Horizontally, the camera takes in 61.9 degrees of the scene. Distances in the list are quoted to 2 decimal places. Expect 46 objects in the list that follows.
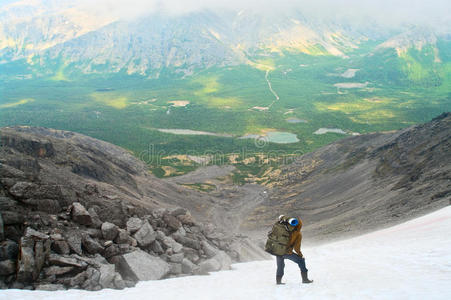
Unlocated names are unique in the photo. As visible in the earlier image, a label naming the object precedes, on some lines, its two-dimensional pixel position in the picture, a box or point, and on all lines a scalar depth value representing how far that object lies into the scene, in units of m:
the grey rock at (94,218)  19.31
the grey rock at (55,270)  14.98
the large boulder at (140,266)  17.19
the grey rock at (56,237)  16.17
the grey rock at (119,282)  15.73
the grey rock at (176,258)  19.89
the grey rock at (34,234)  15.53
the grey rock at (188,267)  19.55
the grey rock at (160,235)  21.56
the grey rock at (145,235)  20.00
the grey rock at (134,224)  20.62
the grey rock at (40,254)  14.78
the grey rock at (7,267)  14.33
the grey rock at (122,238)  19.09
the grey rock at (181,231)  23.57
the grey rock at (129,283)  16.18
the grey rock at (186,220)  26.42
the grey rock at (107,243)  18.15
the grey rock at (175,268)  18.86
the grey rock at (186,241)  22.96
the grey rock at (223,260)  21.86
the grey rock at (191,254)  21.53
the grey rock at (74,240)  16.56
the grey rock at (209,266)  20.48
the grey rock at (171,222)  24.03
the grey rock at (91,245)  17.33
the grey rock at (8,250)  14.69
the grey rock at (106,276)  15.51
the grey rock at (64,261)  15.34
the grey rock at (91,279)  15.09
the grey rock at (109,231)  18.77
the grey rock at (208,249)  23.03
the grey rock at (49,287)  14.30
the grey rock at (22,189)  17.91
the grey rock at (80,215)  18.84
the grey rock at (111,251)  17.78
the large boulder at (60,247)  15.98
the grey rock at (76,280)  14.96
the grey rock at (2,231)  15.31
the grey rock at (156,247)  20.31
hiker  15.56
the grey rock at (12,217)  16.00
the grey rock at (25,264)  14.38
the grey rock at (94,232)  18.39
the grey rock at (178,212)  26.86
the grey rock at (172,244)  21.13
